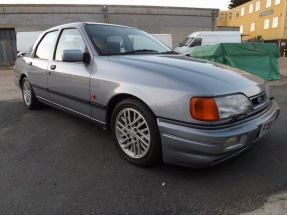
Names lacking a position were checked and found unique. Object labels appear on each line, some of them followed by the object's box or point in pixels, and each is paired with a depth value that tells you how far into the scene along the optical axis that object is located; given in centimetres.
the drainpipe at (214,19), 2525
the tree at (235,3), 5181
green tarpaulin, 854
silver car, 216
